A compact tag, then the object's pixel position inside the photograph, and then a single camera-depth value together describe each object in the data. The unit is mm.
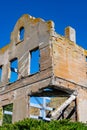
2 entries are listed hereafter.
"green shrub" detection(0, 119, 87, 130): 11531
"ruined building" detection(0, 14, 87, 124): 17656
